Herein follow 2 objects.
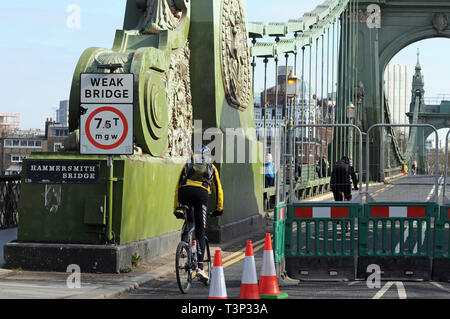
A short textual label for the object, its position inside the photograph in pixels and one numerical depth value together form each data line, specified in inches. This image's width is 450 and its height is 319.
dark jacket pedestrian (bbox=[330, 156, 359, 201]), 627.9
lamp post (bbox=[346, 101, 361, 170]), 1517.5
